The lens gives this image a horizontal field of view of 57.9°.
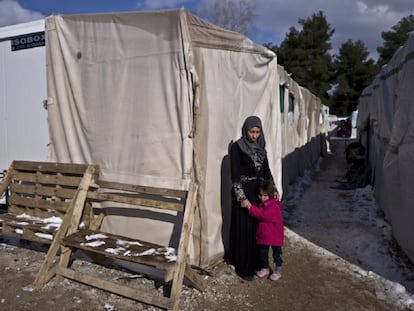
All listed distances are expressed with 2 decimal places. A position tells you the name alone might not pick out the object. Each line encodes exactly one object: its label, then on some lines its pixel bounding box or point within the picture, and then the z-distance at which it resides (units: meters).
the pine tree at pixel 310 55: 31.86
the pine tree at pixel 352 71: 33.50
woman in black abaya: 3.69
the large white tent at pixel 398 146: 3.92
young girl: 3.59
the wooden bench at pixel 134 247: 3.02
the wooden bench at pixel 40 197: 3.77
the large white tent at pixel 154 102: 3.51
